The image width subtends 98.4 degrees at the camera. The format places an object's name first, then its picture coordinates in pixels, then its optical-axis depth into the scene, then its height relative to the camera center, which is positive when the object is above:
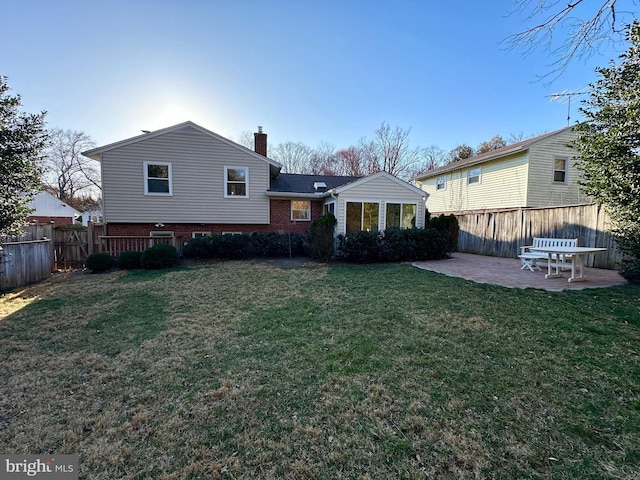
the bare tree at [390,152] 29.77 +7.83
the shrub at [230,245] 11.43 -0.95
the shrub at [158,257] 9.66 -1.21
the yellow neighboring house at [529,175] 13.80 +2.52
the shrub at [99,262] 9.28 -1.34
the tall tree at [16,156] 6.24 +1.54
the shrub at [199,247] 11.33 -1.00
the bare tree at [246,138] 30.92 +9.54
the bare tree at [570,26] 4.44 +3.31
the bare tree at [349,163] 31.86 +7.01
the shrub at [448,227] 11.30 -0.19
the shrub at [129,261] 9.77 -1.35
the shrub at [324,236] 10.42 -0.52
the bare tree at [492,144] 26.22 +7.52
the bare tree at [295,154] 33.19 +8.24
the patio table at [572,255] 6.65 -0.80
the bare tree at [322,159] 33.09 +7.65
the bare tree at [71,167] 33.84 +7.05
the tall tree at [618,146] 5.61 +1.65
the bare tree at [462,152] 26.58 +7.06
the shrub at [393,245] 10.52 -0.89
